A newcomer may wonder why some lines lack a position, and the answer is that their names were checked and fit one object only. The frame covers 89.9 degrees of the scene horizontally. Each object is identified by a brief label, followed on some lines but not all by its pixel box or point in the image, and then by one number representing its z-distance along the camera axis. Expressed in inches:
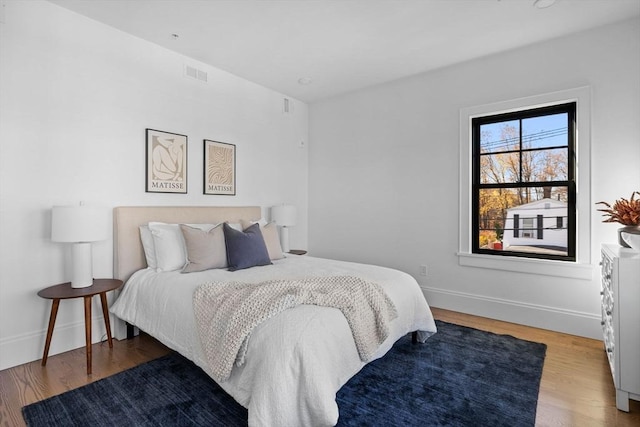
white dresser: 71.4
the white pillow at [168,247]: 107.8
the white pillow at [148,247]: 111.0
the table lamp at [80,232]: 89.0
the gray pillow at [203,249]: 105.9
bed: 57.0
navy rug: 68.6
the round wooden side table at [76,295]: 87.7
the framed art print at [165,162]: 120.7
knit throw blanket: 64.7
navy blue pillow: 110.7
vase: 77.8
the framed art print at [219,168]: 139.4
